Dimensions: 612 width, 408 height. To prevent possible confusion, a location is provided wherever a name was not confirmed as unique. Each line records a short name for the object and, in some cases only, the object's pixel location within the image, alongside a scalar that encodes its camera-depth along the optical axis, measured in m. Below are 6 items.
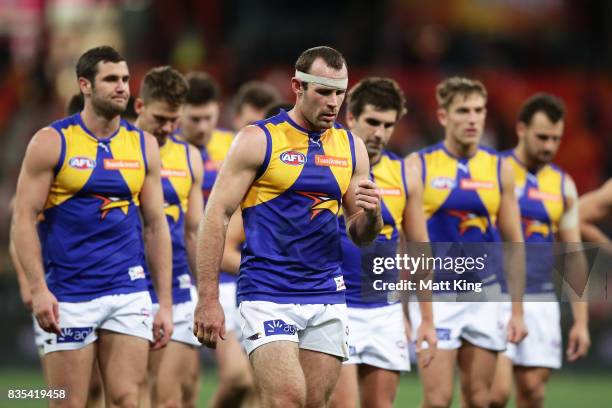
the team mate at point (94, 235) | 15.59
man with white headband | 13.97
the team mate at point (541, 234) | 20.34
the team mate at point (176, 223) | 18.70
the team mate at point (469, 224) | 18.97
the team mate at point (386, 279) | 17.50
